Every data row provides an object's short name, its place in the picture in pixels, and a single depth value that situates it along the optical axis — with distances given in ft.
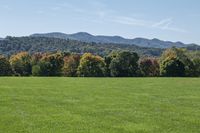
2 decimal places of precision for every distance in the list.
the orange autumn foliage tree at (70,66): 304.09
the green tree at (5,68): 301.43
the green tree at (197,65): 301.02
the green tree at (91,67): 292.40
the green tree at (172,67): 269.44
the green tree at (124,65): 285.64
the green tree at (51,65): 296.81
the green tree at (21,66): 312.71
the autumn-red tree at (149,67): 316.27
